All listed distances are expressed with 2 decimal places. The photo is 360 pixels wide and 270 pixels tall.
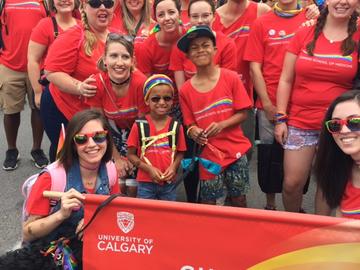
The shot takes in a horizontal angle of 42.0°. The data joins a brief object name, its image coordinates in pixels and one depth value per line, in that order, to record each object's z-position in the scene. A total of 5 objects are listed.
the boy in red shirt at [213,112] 3.33
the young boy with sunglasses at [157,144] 3.35
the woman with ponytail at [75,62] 3.56
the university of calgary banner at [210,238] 1.93
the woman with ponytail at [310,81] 3.02
